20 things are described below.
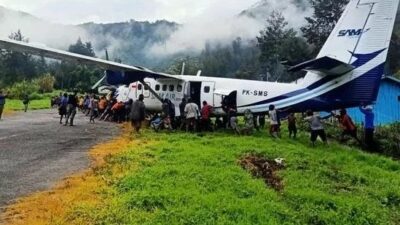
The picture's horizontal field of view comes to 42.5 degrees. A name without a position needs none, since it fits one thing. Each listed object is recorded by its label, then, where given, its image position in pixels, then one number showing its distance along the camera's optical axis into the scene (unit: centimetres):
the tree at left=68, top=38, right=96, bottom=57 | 14629
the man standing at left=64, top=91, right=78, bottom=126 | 2403
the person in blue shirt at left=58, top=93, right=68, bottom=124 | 2528
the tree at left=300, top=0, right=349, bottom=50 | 6644
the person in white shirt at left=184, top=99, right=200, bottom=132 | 2203
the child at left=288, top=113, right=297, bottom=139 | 2146
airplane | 1938
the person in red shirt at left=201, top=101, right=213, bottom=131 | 2254
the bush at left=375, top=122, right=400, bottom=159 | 2077
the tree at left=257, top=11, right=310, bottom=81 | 7662
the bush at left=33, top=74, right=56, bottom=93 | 7700
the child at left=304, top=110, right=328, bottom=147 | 1889
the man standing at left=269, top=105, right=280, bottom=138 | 2069
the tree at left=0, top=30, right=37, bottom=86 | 9919
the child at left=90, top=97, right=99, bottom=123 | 2819
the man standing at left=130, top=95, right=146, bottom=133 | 2122
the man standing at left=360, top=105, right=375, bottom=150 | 1984
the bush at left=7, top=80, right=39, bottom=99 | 6638
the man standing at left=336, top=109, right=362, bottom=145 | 2045
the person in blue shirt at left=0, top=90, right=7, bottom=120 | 2679
